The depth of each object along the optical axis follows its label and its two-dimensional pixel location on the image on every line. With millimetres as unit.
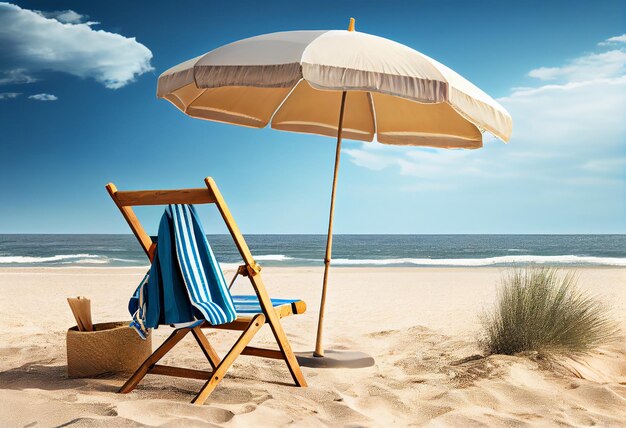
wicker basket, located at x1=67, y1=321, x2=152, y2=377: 3416
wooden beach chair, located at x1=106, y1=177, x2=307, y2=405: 2836
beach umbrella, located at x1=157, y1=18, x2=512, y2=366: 2957
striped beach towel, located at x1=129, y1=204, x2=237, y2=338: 2898
